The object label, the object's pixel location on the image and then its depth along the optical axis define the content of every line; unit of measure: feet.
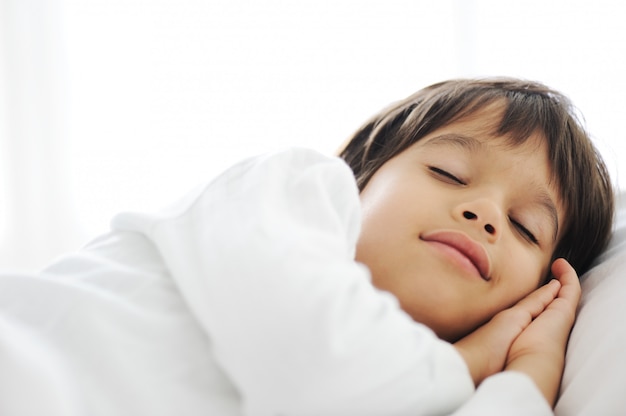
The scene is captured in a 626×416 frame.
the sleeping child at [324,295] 1.98
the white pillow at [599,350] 2.26
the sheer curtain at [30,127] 8.60
